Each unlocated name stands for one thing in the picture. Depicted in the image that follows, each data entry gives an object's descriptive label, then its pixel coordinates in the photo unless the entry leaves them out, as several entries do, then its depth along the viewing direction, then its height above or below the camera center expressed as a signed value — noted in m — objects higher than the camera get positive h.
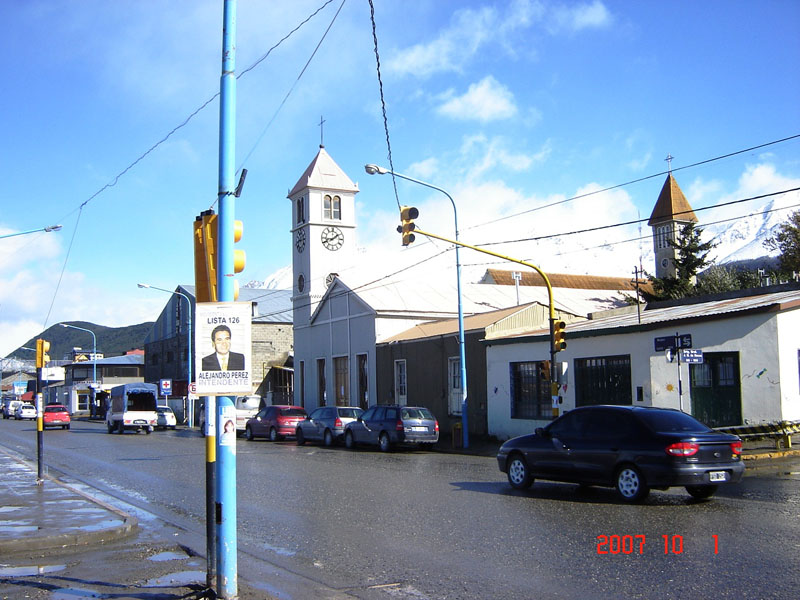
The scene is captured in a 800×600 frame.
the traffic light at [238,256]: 6.87 +0.98
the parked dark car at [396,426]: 24.97 -2.10
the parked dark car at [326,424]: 28.66 -2.26
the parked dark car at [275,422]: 32.31 -2.40
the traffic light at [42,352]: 15.87 +0.37
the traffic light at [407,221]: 18.98 +3.46
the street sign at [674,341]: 18.25 +0.37
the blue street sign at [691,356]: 18.31 +0.01
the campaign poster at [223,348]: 6.41 +0.15
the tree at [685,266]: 54.41 +6.60
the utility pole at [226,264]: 6.44 +0.90
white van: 41.38 -2.21
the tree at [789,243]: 47.44 +7.01
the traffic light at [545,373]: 22.34 -0.39
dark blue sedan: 11.69 -1.51
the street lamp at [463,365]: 25.14 -0.13
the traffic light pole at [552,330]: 20.12 +0.77
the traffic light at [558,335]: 20.78 +0.65
